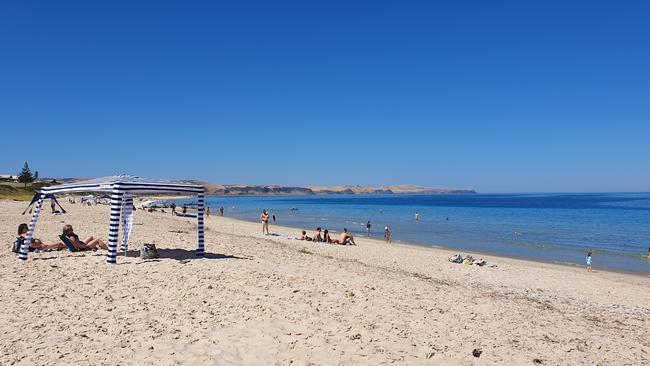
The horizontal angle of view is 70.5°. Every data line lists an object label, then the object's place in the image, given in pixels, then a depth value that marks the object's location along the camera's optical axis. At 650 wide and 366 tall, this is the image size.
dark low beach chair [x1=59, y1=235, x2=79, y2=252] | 12.78
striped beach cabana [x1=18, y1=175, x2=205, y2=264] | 11.32
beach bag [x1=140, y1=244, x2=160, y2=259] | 12.10
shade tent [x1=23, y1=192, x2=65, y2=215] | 12.47
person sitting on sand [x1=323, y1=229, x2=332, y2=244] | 25.25
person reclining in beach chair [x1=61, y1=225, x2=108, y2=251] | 12.92
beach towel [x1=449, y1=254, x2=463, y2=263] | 19.39
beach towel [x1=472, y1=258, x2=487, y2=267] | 18.72
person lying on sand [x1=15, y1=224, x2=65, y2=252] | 12.29
